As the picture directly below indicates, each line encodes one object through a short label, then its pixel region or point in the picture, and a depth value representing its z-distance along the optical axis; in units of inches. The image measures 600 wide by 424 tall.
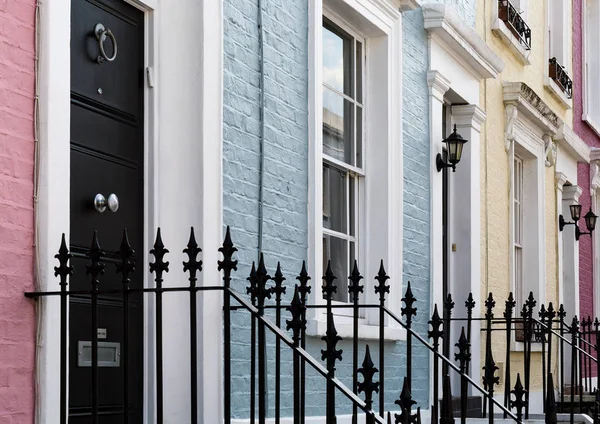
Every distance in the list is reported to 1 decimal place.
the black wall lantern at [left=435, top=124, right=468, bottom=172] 380.2
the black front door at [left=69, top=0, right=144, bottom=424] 201.8
